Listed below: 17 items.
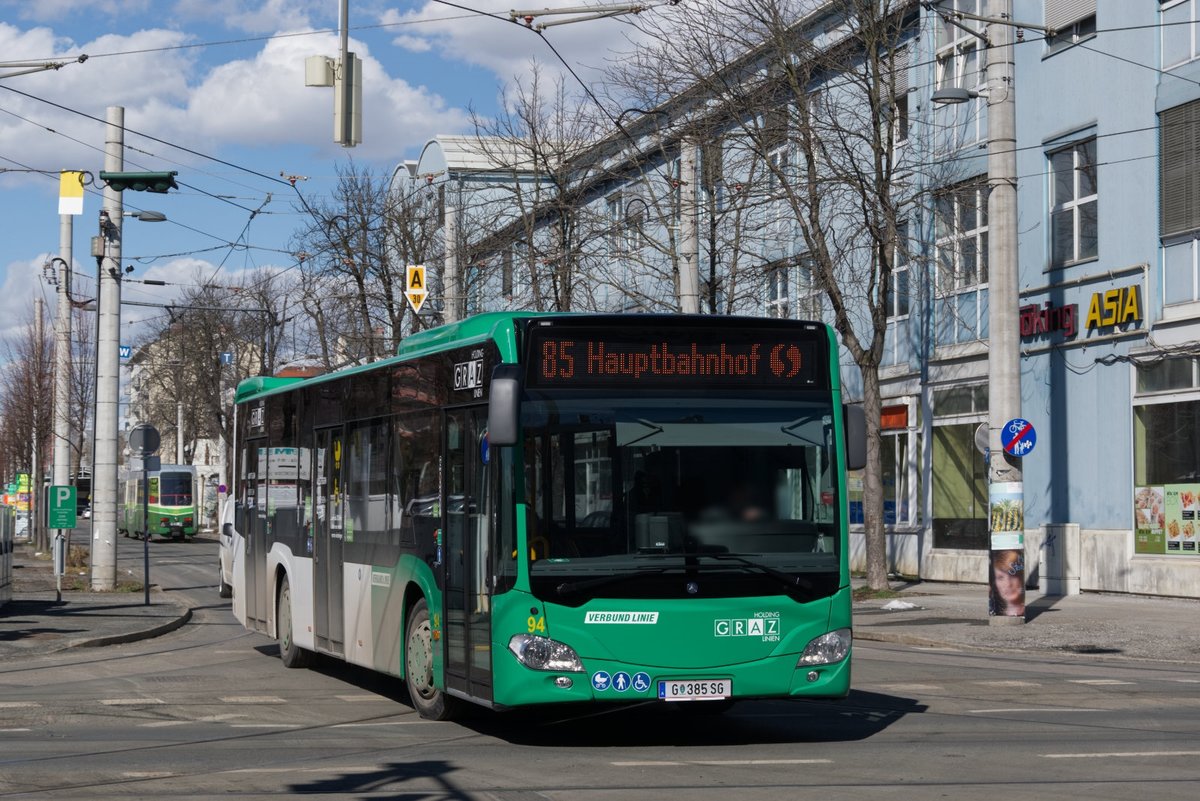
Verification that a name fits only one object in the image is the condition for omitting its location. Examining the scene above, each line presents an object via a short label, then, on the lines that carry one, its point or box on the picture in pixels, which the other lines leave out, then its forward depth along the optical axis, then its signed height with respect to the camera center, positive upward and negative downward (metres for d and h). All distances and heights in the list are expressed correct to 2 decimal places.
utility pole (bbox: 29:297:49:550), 51.16 +0.35
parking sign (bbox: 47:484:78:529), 28.03 -0.42
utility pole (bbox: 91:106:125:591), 27.94 +1.76
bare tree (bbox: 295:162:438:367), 42.47 +5.72
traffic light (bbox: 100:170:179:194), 21.25 +3.86
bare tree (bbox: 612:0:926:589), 26.31 +5.99
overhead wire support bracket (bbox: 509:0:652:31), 21.25 +6.07
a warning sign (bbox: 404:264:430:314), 32.56 +3.86
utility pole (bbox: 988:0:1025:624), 21.48 +2.57
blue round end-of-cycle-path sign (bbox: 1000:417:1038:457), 21.08 +0.52
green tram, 67.88 -0.74
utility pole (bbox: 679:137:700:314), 23.88 +3.67
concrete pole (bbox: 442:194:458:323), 37.59 +5.12
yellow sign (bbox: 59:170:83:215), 26.47 +4.62
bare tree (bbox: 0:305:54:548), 51.19 +2.71
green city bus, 10.37 -0.20
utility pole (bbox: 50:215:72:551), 37.50 +2.86
